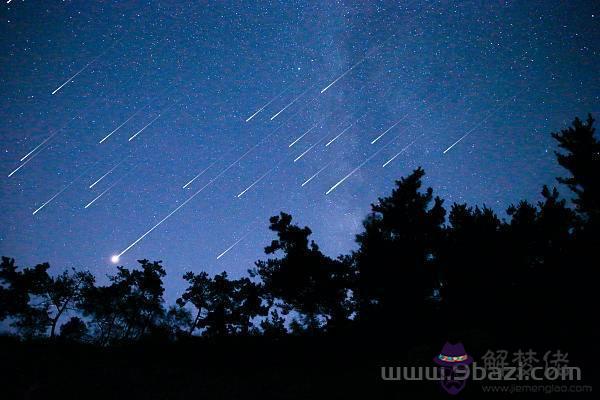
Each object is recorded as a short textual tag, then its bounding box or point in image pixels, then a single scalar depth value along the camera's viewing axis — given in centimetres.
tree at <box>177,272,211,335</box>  3553
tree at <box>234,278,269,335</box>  3095
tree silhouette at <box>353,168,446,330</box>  2069
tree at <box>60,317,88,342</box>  3698
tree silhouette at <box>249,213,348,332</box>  2350
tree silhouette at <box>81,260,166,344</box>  3550
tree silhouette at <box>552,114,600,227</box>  1975
